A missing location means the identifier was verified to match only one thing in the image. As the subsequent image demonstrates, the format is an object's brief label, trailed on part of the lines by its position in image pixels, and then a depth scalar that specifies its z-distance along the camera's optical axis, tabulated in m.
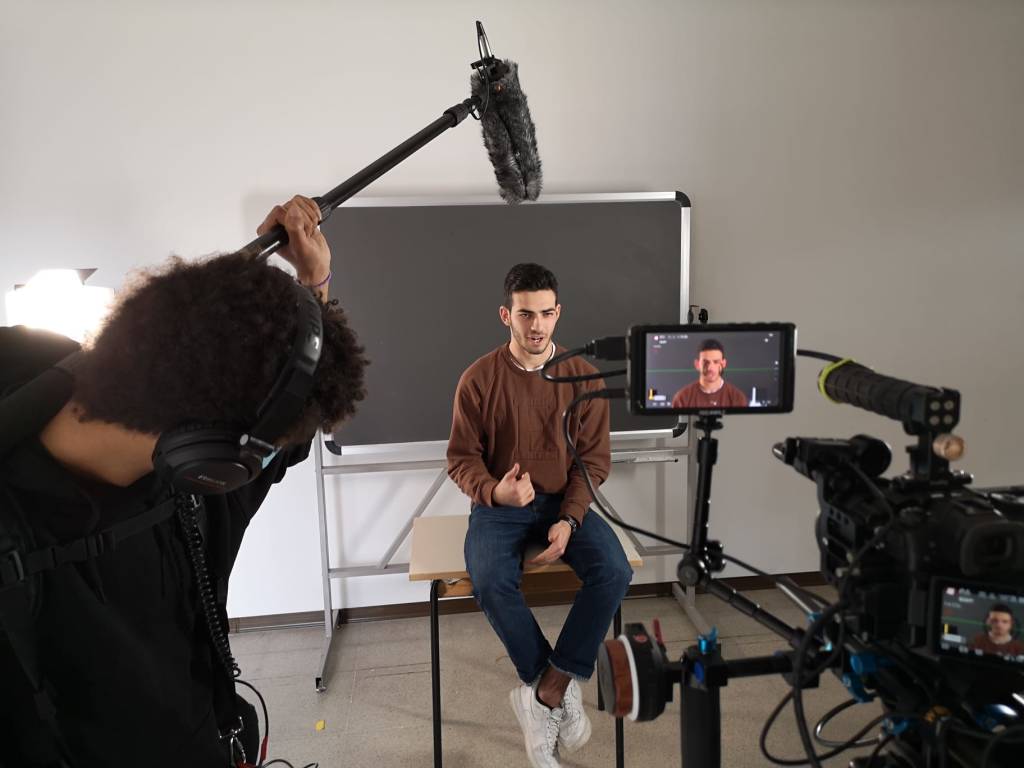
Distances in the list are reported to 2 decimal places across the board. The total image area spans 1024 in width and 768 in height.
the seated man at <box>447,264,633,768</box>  1.69
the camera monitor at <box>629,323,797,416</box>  0.71
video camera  0.55
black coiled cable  0.96
